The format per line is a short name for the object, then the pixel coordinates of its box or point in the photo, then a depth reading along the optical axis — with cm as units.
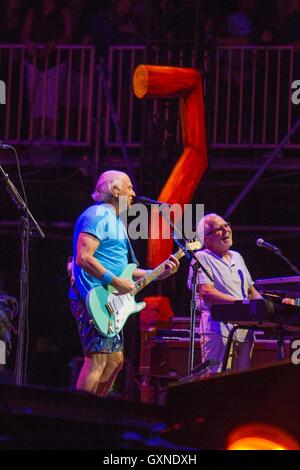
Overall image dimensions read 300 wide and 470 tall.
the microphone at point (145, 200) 1045
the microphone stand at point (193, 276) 1100
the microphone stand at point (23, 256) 1030
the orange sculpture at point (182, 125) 1564
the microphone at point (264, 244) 1178
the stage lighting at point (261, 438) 420
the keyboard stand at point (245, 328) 1078
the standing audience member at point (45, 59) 1850
